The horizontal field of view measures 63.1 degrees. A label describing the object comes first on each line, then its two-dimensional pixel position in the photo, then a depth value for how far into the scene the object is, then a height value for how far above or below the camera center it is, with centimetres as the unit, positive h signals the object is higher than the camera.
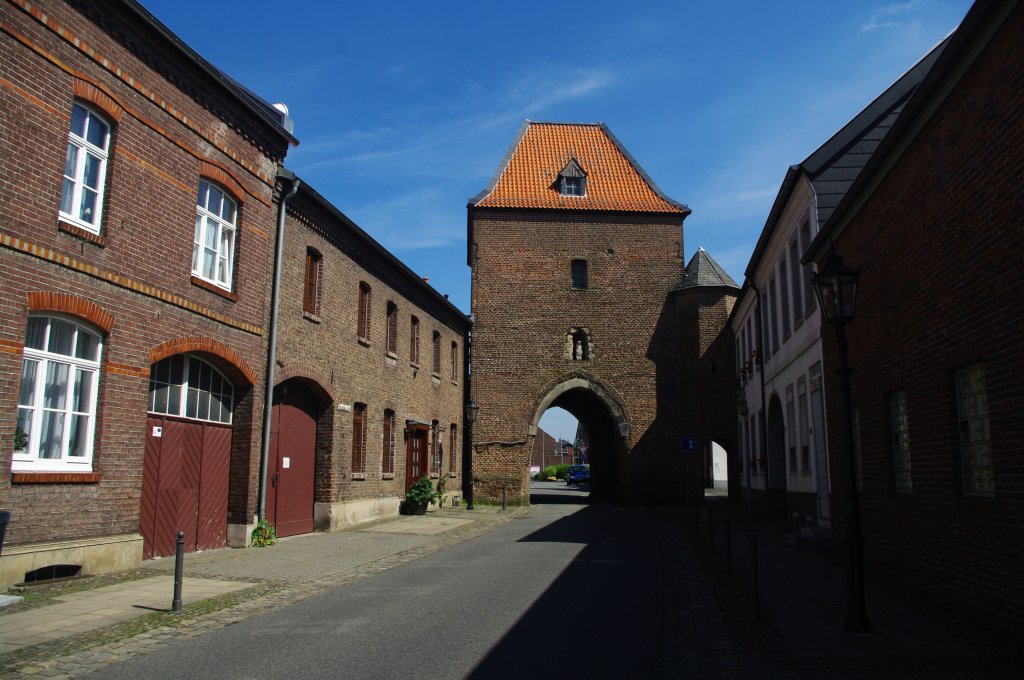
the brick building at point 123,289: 983 +261
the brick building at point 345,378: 1667 +239
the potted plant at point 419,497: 2372 -49
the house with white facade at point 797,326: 1511 +362
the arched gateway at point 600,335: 3080 +543
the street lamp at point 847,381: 758 +96
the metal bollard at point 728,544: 1128 -84
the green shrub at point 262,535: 1474 -100
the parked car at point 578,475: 5969 +39
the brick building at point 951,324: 734 +168
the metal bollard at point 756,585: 807 -100
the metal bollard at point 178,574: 850 -97
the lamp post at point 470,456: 2891 +88
